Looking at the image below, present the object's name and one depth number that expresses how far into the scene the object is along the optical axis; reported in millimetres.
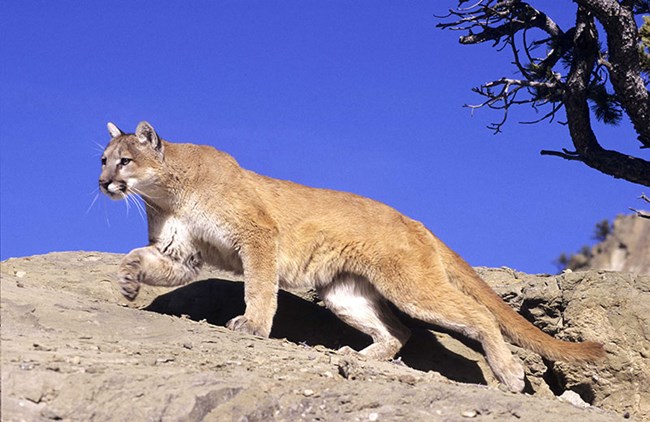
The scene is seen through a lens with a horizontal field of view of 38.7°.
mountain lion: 8312
